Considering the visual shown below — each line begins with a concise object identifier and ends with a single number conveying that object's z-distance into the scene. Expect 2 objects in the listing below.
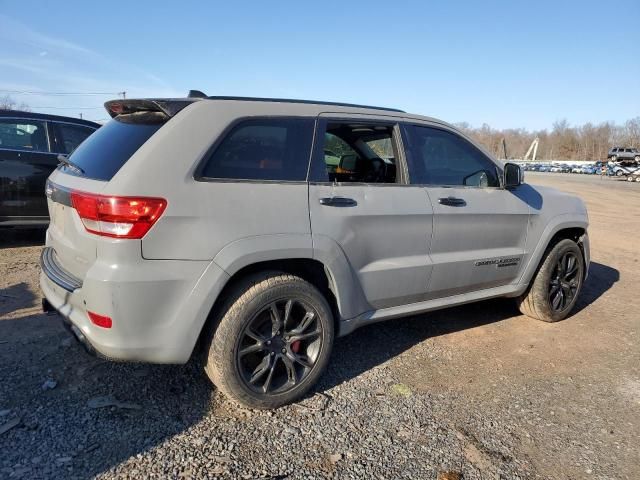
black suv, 5.88
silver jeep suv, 2.44
